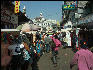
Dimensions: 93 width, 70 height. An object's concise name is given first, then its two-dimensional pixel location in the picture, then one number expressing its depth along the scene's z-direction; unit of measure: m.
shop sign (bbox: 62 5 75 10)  22.94
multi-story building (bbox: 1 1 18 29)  12.79
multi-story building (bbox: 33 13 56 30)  92.04
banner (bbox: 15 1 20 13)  13.83
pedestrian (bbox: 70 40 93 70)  4.13
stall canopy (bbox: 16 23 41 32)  6.96
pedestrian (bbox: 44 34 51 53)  12.01
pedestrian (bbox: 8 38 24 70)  4.81
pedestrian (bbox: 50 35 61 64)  8.43
